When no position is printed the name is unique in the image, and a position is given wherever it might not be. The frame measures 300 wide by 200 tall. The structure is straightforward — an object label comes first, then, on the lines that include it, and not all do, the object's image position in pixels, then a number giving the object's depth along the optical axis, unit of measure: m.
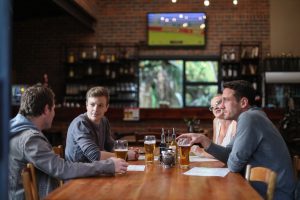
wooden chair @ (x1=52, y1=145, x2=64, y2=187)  3.10
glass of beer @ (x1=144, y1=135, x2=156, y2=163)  2.96
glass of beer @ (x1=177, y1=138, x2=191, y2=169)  2.73
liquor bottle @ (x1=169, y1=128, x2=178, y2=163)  2.99
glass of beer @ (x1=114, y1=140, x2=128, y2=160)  2.77
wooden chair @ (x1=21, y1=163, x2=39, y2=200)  2.00
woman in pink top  3.69
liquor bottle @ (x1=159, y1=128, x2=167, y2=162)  3.25
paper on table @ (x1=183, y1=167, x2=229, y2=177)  2.52
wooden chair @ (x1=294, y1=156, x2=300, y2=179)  2.72
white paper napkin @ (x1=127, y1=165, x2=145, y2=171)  2.69
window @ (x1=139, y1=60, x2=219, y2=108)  9.87
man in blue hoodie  2.25
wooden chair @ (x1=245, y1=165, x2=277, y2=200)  2.00
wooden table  1.91
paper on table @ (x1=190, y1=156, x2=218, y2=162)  3.15
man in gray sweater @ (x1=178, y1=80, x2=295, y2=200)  2.55
